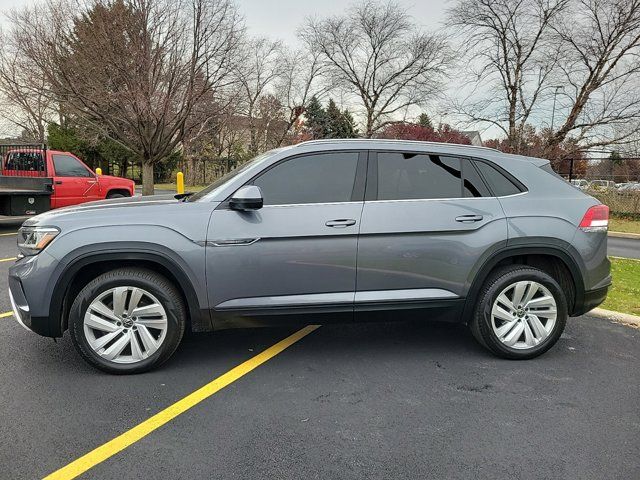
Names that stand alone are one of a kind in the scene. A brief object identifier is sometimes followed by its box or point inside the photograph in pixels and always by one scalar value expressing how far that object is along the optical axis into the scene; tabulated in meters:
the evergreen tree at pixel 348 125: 35.83
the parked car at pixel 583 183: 17.84
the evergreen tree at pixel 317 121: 41.25
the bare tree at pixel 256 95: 29.61
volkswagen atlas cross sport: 3.31
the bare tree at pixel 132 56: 13.10
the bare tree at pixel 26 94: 14.33
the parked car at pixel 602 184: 17.52
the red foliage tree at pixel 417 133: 32.97
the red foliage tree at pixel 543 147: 13.63
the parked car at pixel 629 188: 16.61
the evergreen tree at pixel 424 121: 35.73
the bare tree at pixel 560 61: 13.52
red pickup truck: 10.02
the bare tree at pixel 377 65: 29.59
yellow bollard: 15.45
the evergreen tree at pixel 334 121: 37.56
